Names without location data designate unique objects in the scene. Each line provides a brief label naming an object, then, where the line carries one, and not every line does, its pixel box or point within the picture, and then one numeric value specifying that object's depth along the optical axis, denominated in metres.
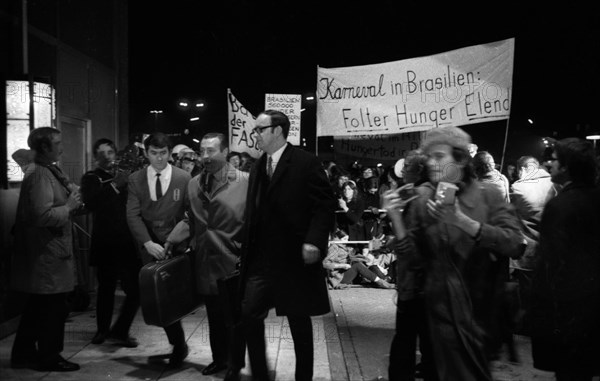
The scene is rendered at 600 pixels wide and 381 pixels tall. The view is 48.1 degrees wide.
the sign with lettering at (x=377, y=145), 11.37
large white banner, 9.70
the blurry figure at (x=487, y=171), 6.70
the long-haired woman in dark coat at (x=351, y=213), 11.53
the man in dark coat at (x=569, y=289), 4.20
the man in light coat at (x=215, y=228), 5.60
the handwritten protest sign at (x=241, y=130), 11.95
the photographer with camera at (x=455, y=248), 3.77
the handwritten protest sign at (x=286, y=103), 11.89
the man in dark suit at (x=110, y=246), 6.67
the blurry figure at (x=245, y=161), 11.56
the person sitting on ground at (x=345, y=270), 10.75
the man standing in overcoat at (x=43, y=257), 5.62
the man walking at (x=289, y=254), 4.74
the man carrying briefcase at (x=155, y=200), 6.17
